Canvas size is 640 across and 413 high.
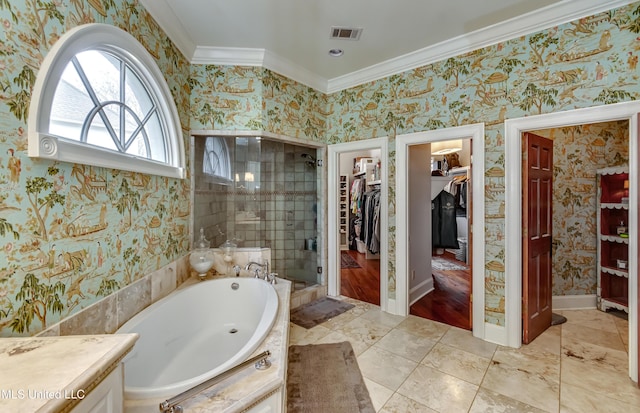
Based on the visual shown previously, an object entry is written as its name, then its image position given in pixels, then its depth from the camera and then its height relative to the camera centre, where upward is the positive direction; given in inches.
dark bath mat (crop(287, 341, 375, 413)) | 64.6 -47.5
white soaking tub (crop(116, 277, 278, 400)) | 58.8 -34.8
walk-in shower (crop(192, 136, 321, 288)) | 110.6 +3.4
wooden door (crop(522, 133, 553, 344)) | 89.8 -11.2
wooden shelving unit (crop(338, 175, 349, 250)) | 250.4 -7.8
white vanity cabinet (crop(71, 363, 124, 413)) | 25.8 -19.9
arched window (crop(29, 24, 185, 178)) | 47.0 +23.7
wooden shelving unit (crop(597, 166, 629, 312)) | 112.5 -15.1
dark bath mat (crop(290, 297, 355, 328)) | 107.6 -45.7
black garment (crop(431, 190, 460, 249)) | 210.1 -14.2
